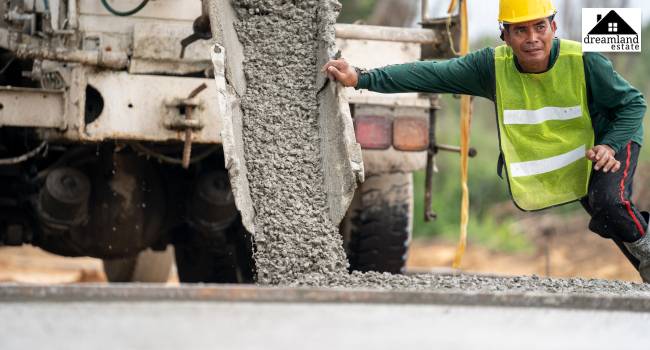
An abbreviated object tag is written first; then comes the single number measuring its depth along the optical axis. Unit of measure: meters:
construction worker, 8.30
